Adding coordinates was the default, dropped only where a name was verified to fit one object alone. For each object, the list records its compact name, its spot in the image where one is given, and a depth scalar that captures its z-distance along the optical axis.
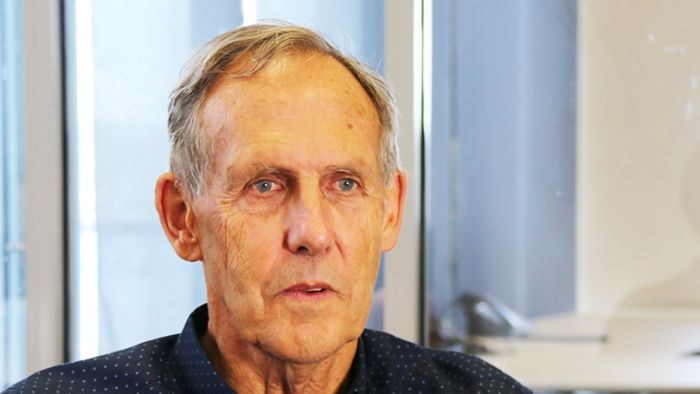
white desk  2.63
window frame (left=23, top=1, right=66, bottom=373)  2.88
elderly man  1.38
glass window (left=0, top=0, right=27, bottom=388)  2.94
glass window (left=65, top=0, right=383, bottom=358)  2.91
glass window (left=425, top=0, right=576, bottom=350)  2.70
